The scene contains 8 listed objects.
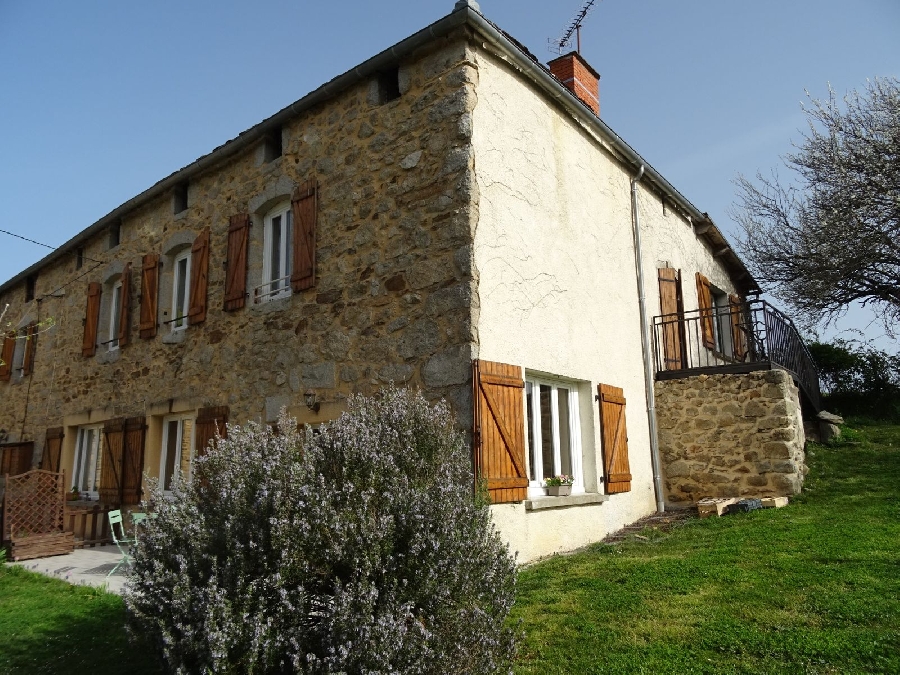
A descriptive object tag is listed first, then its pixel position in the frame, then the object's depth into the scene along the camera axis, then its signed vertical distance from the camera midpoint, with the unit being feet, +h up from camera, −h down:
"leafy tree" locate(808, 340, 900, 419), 45.27 +6.12
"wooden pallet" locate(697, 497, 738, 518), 23.70 -1.36
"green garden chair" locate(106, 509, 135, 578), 22.59 -1.49
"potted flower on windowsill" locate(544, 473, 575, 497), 20.83 -0.49
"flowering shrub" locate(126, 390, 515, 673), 9.78 -1.50
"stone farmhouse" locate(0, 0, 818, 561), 19.36 +6.14
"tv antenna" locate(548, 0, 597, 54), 31.83 +20.87
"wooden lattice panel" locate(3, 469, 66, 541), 26.48 -1.13
